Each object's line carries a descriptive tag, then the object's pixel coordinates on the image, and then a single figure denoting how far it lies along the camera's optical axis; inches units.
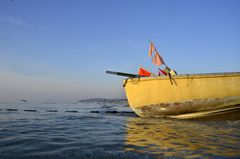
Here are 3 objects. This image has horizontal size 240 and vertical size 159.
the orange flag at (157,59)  399.1
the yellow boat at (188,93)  291.0
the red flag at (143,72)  395.0
